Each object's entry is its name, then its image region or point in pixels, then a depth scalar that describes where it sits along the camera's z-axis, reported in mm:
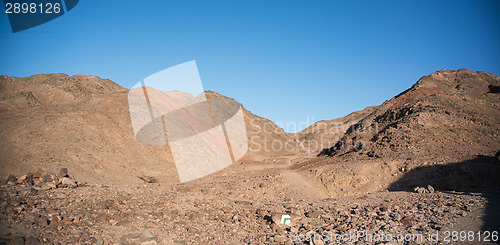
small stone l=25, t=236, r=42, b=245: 5492
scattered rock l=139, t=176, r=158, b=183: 20875
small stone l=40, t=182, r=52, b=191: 9197
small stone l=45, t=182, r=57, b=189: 9577
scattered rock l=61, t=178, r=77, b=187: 10316
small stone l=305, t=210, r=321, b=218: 9112
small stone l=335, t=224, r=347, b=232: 7552
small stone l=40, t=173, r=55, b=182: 9937
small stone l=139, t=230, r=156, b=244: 6716
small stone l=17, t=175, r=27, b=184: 9748
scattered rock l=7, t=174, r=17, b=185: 9615
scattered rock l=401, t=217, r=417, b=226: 7230
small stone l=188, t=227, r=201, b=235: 7625
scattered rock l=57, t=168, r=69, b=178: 11156
